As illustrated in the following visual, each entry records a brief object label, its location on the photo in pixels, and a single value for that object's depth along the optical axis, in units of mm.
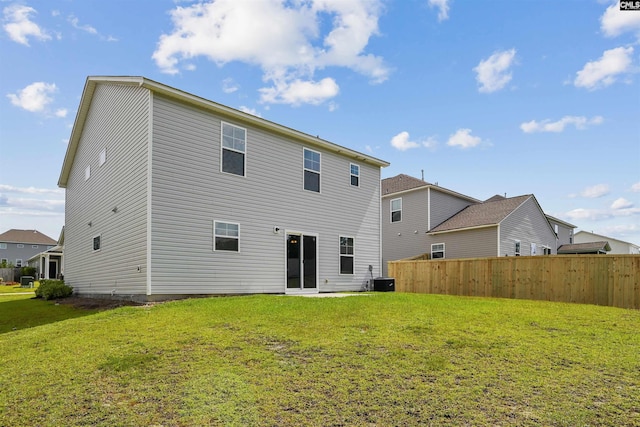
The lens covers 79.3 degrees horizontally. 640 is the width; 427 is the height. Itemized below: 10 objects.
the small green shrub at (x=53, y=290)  15258
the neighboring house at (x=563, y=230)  32794
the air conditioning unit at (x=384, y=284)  15227
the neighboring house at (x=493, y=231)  20250
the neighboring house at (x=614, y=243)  47531
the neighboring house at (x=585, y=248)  29781
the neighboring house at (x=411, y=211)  22609
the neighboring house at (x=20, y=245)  50656
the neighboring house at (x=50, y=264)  30578
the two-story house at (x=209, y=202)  10227
